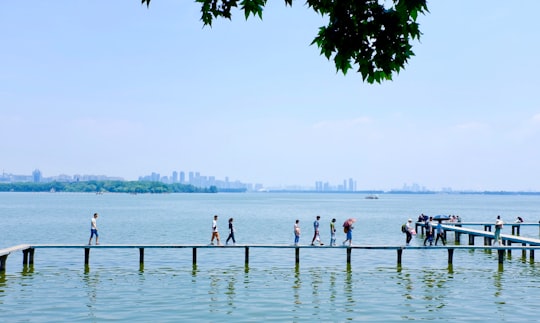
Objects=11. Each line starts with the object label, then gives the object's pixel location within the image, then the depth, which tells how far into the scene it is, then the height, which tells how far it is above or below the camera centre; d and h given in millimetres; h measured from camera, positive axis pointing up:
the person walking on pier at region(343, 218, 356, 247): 32594 -2173
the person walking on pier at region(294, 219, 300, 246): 32372 -2591
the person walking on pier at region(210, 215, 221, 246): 32027 -2438
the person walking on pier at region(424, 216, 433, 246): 39062 -3177
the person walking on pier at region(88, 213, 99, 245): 31356 -2444
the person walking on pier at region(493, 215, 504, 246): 36844 -2744
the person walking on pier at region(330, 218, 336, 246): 32938 -2641
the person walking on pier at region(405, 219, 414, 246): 36125 -2753
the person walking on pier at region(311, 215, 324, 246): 33031 -2265
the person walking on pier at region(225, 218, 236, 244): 33347 -2603
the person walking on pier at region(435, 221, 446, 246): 39256 -2902
